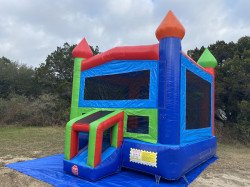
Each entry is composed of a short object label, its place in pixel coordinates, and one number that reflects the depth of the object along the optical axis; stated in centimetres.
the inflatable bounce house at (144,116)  328
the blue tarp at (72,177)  315
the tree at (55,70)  1422
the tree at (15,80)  1411
